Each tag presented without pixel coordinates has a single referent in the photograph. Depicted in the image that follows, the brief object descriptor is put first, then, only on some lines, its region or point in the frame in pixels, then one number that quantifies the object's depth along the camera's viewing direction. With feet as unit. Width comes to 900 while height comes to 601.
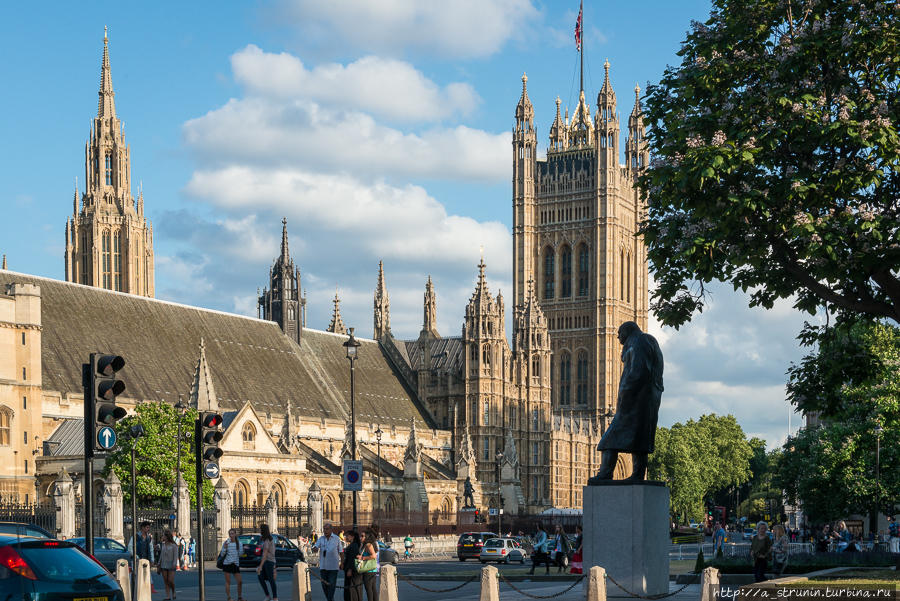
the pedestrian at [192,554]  174.09
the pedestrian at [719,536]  150.68
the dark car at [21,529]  59.71
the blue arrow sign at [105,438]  63.31
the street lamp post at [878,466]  182.70
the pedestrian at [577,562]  126.21
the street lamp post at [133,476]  99.64
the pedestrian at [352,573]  80.12
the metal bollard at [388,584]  70.08
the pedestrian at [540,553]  145.15
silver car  180.65
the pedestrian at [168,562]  98.17
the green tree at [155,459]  195.93
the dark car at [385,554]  158.54
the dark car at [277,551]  148.25
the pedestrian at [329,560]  85.61
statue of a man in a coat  76.59
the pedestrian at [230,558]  91.40
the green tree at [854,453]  172.86
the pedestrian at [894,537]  148.15
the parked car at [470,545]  190.19
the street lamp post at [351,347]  132.87
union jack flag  453.66
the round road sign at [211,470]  90.58
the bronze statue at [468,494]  295.07
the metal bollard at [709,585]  67.72
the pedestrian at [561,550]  148.46
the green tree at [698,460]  433.07
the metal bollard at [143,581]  80.07
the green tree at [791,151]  76.33
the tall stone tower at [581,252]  474.49
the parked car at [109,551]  120.57
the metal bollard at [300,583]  80.79
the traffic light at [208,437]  77.36
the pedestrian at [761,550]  98.53
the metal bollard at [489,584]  67.92
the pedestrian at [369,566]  80.84
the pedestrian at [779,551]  112.76
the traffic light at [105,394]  62.34
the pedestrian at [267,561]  87.91
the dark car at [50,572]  51.75
